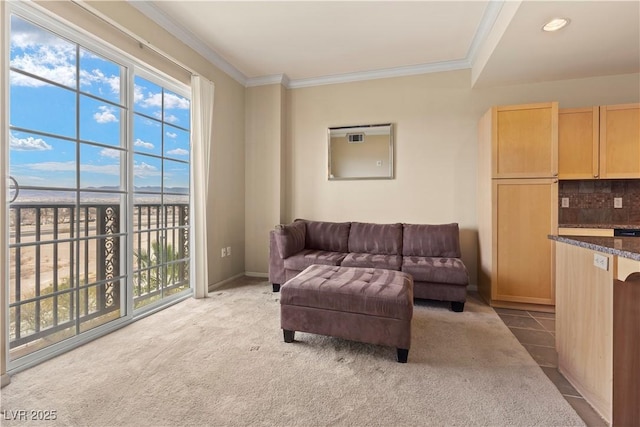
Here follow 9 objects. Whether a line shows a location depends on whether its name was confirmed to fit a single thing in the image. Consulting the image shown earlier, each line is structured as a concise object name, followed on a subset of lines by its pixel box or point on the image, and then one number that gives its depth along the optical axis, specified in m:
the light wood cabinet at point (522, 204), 2.85
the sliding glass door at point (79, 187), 1.93
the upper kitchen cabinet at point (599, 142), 2.89
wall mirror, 3.85
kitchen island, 1.32
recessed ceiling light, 2.23
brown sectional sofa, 2.88
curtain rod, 2.07
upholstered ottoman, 1.92
